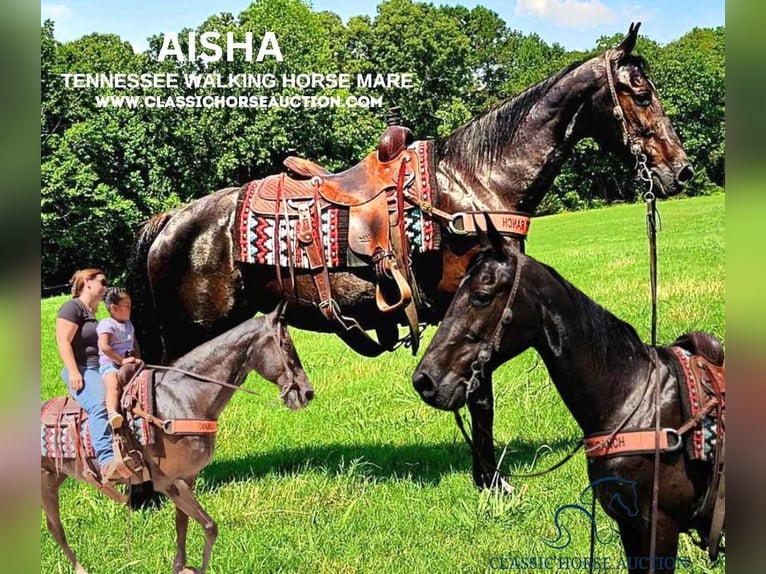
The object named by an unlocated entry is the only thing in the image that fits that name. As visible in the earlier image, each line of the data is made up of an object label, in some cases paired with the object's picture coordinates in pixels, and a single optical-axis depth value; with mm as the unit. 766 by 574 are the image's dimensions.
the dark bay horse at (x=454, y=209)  3287
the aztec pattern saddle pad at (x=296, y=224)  3666
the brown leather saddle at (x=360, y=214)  3662
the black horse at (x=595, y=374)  2395
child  3174
